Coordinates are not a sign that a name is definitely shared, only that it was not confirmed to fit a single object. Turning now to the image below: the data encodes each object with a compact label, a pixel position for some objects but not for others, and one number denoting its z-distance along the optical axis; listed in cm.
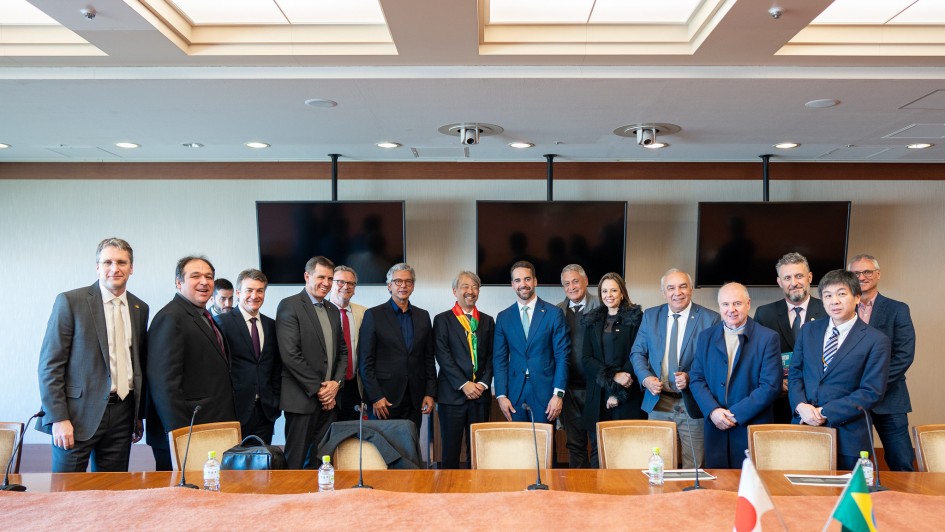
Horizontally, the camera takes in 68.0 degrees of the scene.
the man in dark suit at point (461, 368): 509
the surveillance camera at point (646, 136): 517
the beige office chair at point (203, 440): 342
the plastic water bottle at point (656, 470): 297
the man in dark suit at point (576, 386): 521
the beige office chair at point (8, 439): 344
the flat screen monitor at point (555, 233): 644
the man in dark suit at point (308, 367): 464
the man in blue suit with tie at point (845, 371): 374
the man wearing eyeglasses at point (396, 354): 504
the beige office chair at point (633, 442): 359
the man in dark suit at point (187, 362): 394
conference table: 232
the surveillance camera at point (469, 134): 521
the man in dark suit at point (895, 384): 426
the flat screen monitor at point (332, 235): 646
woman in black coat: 483
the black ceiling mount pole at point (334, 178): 656
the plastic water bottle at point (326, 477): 292
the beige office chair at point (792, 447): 351
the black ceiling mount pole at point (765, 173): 648
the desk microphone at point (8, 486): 280
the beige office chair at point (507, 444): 361
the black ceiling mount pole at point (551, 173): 652
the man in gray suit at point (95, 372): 375
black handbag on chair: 325
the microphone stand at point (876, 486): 274
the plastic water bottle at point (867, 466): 283
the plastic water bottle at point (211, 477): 287
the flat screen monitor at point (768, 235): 638
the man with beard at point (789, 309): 488
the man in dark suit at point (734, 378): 403
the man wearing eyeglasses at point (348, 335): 514
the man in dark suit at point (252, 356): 463
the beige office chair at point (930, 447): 341
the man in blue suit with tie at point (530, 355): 502
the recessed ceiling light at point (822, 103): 444
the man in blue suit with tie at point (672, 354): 445
